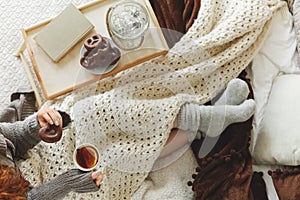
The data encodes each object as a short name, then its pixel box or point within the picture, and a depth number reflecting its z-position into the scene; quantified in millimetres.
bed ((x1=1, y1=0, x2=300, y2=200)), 2237
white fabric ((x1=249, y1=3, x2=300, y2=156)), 2384
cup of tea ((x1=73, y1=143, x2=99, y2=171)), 2107
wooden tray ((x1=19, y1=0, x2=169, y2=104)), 2249
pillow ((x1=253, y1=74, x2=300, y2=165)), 2252
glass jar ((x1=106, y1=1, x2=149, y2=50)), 2256
